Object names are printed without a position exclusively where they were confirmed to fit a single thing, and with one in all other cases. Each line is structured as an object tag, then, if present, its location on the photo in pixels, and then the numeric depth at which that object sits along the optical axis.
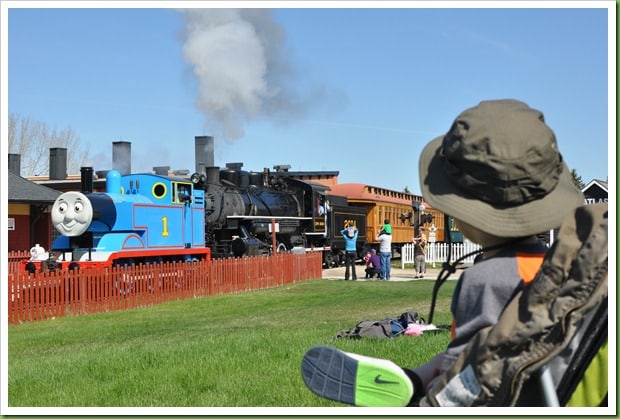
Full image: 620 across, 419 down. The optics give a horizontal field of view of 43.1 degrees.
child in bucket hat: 1.98
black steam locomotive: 22.53
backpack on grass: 7.93
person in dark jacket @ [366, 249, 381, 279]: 21.64
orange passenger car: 33.62
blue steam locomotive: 16.16
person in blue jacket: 21.19
